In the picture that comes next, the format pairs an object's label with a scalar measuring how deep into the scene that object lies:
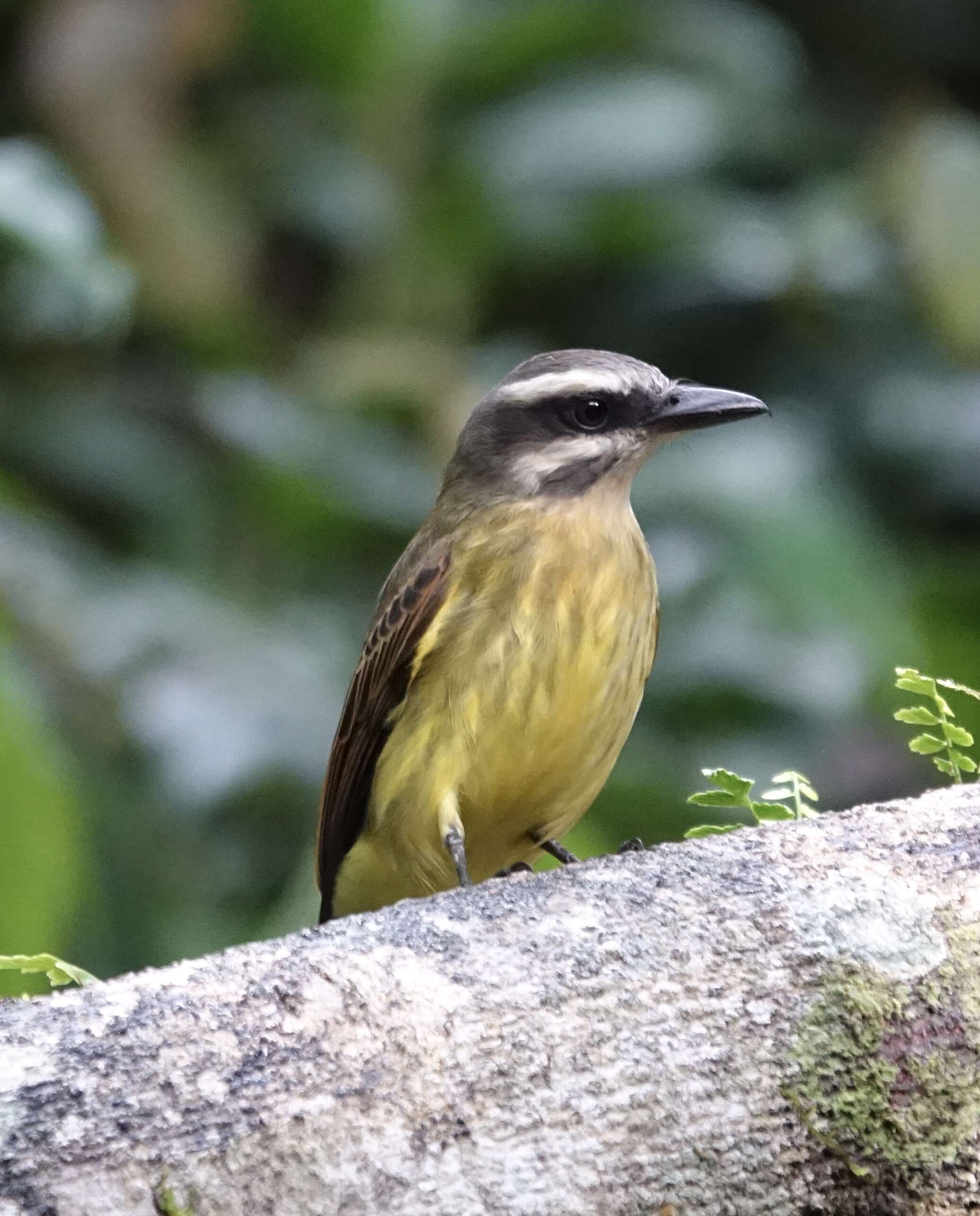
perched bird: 4.83
